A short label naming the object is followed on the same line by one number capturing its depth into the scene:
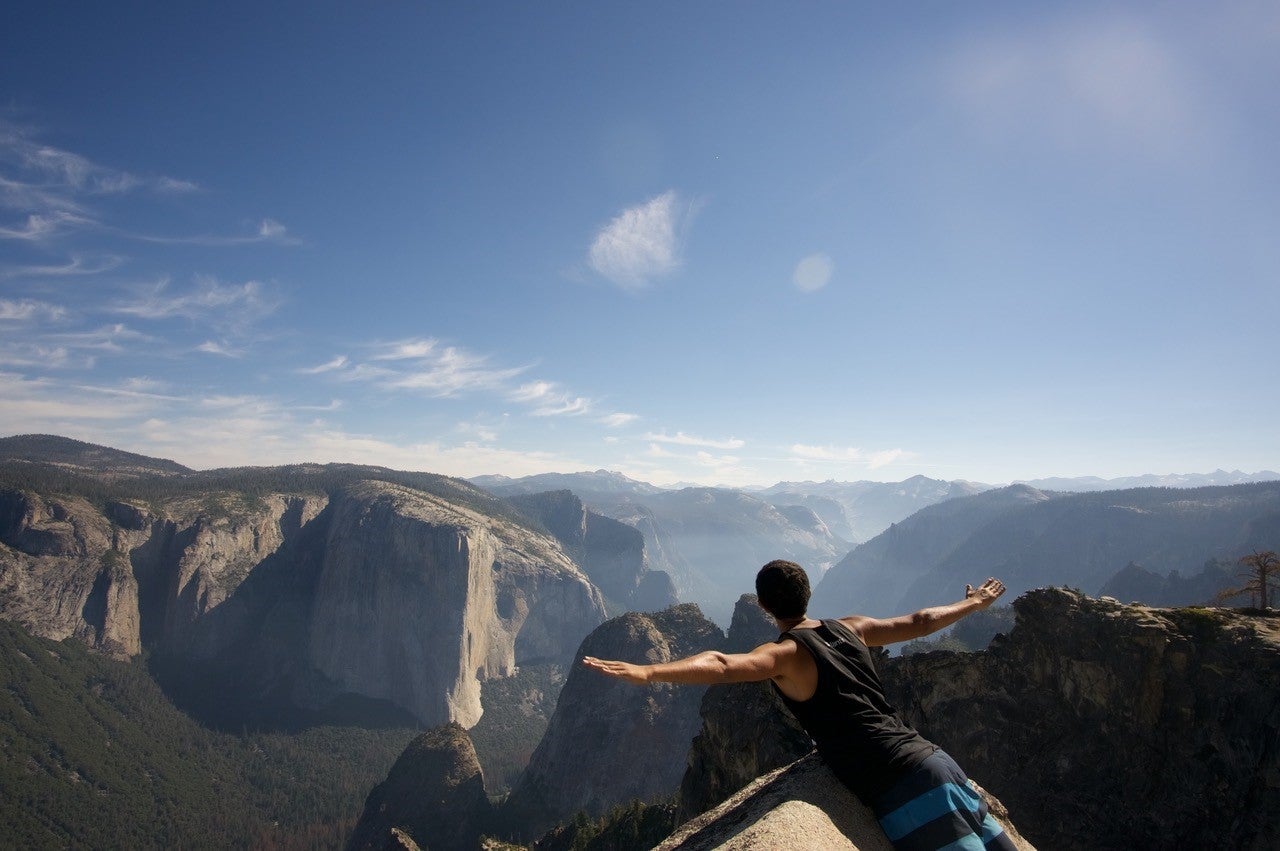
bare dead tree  25.28
